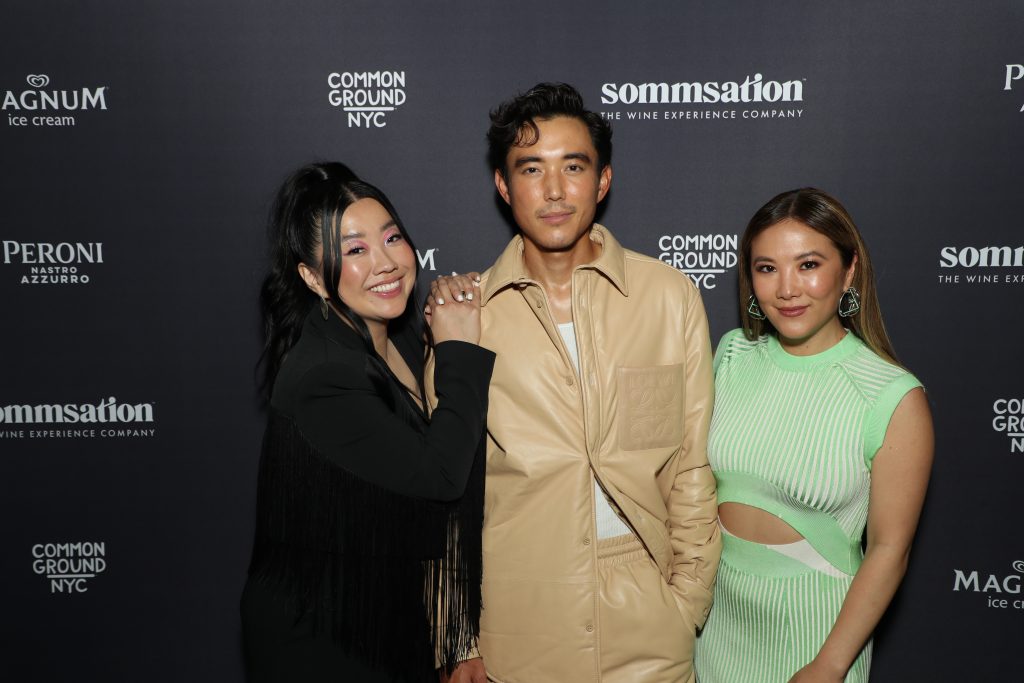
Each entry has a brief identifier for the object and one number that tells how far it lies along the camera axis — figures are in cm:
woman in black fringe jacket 154
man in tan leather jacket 171
